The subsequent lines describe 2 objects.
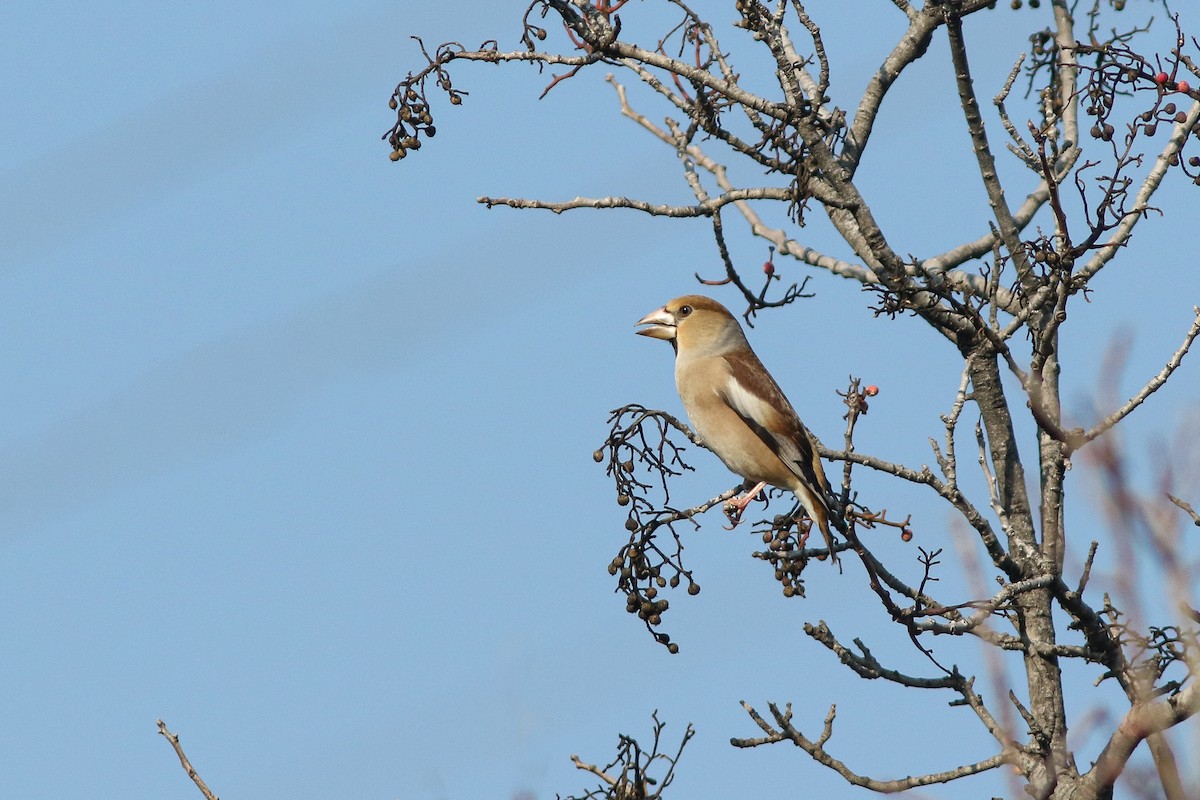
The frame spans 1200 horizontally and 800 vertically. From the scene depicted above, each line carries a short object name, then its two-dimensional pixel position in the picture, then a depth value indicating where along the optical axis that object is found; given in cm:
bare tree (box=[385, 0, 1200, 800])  980
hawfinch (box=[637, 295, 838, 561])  1406
